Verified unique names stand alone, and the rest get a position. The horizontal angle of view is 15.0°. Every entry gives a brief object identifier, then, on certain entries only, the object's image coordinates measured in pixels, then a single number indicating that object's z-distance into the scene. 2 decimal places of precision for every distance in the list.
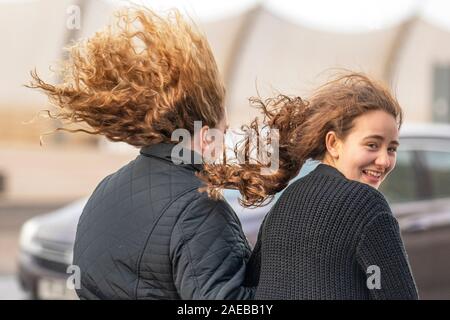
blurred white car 11.47
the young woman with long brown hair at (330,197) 3.81
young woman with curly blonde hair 3.96
